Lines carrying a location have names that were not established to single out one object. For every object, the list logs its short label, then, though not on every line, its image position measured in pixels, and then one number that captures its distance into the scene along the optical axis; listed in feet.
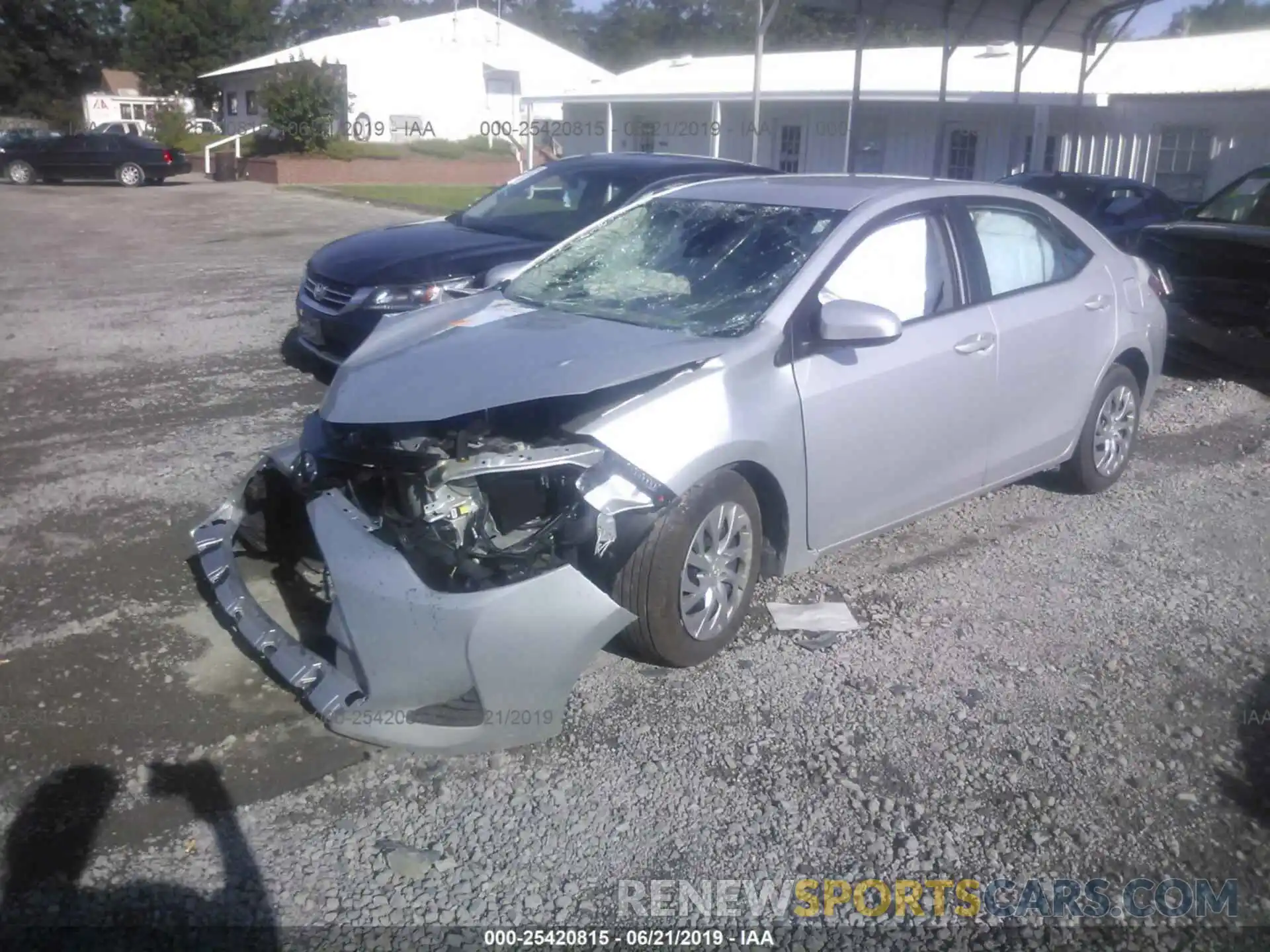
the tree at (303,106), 102.01
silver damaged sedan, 11.86
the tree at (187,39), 173.17
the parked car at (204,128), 134.41
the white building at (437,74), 126.72
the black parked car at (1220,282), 28.02
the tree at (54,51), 191.62
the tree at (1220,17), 199.16
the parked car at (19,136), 99.76
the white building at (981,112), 63.82
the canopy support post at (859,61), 47.37
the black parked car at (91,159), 95.66
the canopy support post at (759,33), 50.80
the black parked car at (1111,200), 44.09
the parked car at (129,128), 124.57
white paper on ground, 15.55
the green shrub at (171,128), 121.19
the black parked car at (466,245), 25.30
